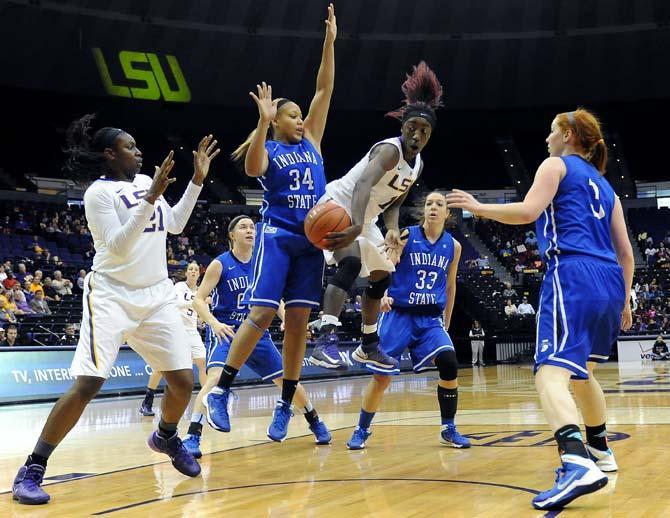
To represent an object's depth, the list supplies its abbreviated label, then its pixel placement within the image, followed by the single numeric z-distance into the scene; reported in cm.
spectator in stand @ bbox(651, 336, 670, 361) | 2161
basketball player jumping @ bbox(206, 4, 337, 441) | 550
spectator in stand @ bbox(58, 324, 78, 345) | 1391
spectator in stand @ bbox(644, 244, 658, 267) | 2784
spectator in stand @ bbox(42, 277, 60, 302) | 1666
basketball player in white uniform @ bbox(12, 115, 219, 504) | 469
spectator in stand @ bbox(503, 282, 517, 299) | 2497
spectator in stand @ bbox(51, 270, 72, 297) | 1681
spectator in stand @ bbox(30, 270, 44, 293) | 1550
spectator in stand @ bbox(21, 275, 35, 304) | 1548
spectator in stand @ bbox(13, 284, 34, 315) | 1487
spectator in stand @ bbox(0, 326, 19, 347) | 1278
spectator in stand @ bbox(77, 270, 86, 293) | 1772
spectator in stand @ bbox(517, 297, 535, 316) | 2434
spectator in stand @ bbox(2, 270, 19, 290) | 1534
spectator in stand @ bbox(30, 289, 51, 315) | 1520
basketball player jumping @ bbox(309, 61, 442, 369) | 530
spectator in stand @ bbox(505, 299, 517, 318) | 2425
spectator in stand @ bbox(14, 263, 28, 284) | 1667
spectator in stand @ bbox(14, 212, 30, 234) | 2134
